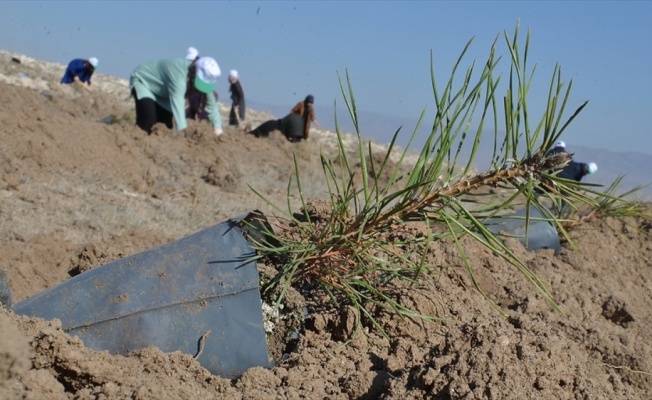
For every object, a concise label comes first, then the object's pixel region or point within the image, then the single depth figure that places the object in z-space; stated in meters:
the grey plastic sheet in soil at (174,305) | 1.95
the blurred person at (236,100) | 15.96
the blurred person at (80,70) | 14.40
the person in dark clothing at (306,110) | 12.93
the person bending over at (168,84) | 8.09
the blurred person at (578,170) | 8.77
